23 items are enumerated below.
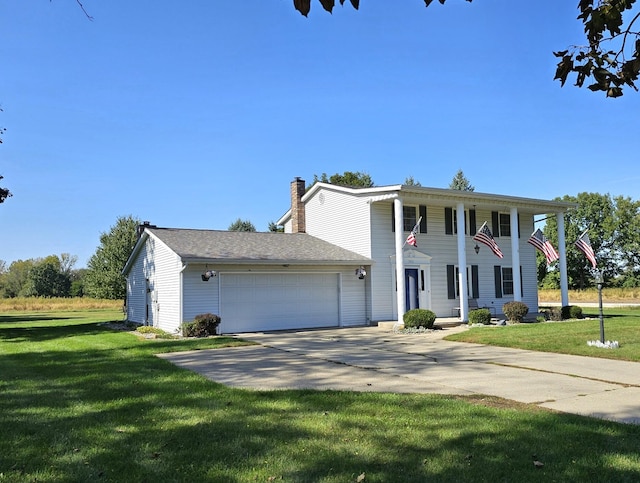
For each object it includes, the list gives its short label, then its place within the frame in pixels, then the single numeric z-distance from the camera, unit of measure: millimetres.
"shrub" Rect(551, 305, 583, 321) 21031
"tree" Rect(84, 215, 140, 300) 41719
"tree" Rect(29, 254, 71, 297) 80062
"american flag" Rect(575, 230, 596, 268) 17828
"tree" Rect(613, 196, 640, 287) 63375
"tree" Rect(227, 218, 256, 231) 57156
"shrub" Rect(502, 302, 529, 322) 19516
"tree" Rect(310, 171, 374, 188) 49356
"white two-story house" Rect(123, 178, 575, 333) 18172
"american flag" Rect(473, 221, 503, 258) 19469
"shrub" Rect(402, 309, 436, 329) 17750
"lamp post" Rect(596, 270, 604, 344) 12039
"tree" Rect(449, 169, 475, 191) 58625
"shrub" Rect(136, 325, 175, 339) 16766
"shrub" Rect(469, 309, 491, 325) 18906
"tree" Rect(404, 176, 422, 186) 56684
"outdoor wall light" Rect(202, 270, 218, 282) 17297
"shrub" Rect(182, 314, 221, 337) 16281
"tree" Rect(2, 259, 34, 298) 94500
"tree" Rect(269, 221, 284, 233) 52531
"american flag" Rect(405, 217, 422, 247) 19109
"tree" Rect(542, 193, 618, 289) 65000
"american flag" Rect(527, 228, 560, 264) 19406
